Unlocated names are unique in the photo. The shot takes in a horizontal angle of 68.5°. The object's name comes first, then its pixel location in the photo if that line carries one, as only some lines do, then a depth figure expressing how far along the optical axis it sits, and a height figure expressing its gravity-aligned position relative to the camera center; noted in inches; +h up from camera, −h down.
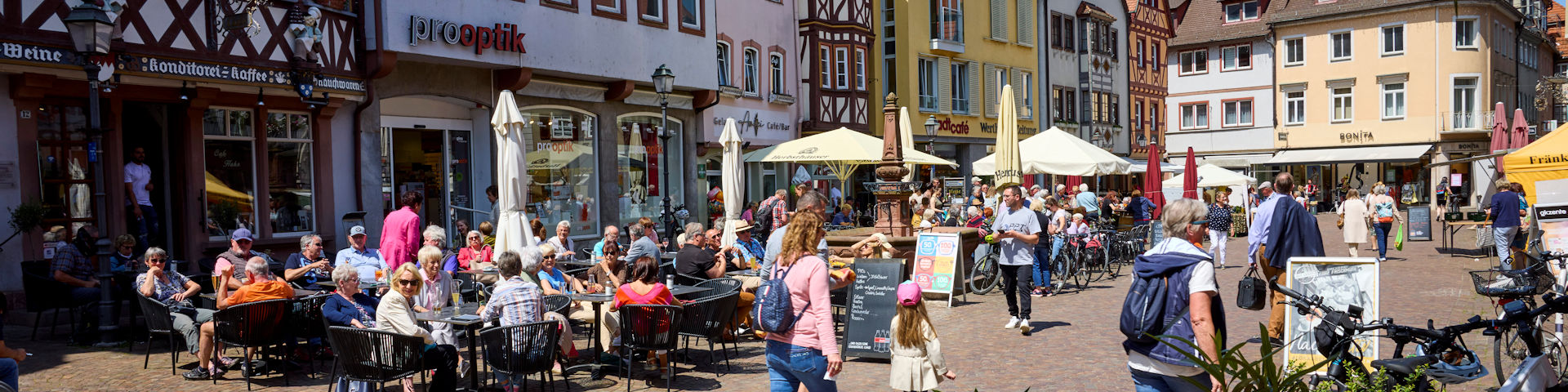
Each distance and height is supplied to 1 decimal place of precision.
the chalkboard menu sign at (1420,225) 959.0 -54.1
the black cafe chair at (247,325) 336.5 -39.8
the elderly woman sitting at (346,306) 320.8 -33.7
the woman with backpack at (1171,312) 196.5 -25.2
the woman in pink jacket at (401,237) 476.7 -21.2
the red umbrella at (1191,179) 959.0 -11.0
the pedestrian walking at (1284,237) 365.7 -23.6
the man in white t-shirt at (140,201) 532.7 -4.0
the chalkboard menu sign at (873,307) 390.6 -46.2
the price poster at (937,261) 550.6 -43.3
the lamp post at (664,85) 719.7 +59.3
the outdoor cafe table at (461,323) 319.6 -38.2
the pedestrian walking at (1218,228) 620.3 -34.0
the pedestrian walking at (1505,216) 642.2 -33.1
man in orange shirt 346.6 -31.6
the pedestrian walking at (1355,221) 751.7 -39.1
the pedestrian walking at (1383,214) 796.0 -36.9
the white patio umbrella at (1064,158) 759.7 +7.7
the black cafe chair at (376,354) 294.5 -43.1
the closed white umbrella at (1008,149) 697.0 +13.2
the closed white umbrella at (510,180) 502.9 +1.1
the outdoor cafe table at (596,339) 362.0 -51.0
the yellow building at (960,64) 1239.5 +126.3
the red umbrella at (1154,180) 914.7 -11.0
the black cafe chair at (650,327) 342.3 -44.1
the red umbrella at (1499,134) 996.6 +20.8
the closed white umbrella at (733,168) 639.1 +5.1
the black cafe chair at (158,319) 366.6 -41.0
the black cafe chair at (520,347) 311.4 -45.0
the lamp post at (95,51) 402.0 +50.5
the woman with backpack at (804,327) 225.0 -29.7
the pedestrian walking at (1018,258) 447.2 -34.4
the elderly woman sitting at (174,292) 368.2 -33.6
